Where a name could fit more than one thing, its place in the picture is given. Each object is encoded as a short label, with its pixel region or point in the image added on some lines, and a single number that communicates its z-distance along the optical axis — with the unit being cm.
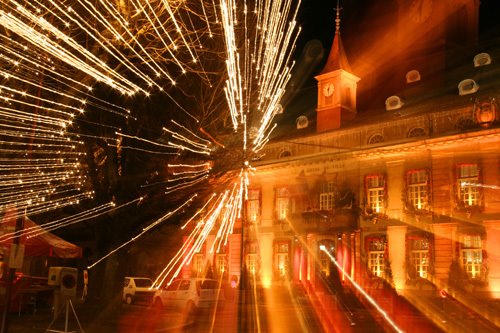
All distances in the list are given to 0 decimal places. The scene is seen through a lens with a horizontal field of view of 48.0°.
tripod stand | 1294
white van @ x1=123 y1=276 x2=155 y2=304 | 3027
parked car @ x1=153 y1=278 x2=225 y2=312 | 2406
